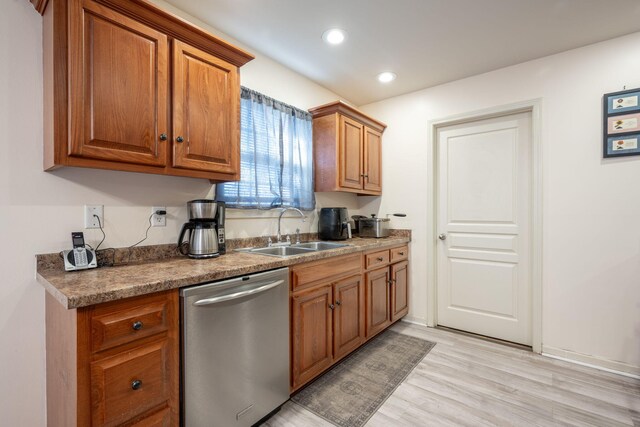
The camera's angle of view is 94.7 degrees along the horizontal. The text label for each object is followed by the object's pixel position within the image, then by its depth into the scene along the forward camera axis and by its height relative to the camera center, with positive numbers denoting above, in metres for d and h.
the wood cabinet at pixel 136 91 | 1.29 +0.61
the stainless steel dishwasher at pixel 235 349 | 1.30 -0.68
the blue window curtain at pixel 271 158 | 2.26 +0.47
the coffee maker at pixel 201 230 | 1.77 -0.10
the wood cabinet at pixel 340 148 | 2.80 +0.64
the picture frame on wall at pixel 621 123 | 2.17 +0.66
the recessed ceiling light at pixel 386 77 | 2.82 +1.33
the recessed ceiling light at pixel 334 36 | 2.15 +1.32
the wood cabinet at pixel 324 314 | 1.87 -0.73
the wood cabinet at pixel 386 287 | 2.61 -0.73
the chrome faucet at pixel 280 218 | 2.55 -0.05
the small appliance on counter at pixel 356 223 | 3.44 -0.12
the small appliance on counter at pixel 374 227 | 3.17 -0.16
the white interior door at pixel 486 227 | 2.74 -0.15
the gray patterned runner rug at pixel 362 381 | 1.79 -1.21
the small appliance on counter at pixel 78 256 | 1.40 -0.21
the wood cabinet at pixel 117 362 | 1.03 -0.57
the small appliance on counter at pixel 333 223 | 2.84 -0.10
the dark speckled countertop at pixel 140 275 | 1.05 -0.28
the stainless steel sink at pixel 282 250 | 2.39 -0.32
